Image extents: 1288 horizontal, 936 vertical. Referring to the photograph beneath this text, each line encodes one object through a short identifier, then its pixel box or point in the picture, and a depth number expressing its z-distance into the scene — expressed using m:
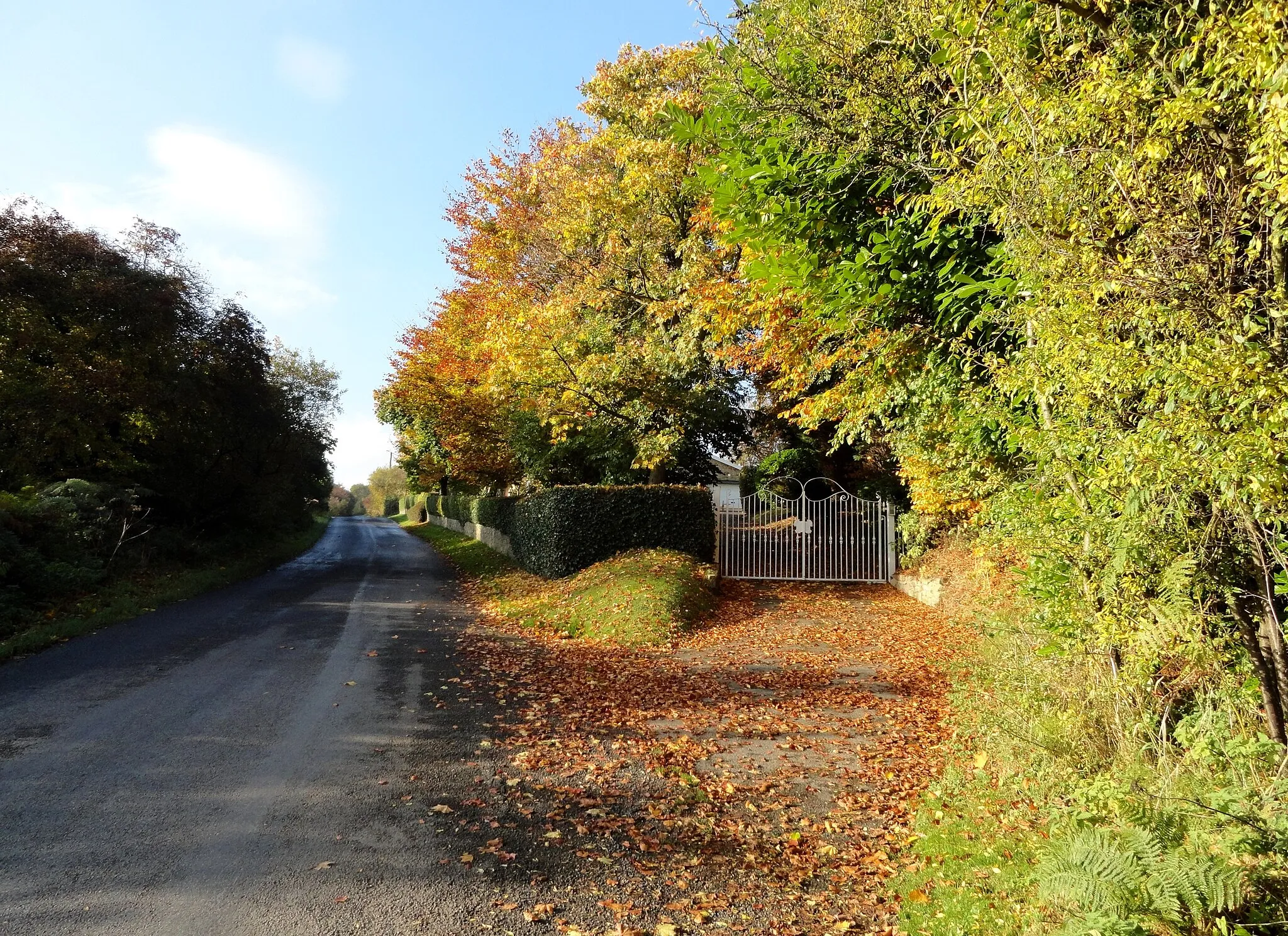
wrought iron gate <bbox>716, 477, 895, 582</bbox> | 15.48
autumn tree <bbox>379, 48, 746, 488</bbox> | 14.71
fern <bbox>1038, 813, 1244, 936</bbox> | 2.66
